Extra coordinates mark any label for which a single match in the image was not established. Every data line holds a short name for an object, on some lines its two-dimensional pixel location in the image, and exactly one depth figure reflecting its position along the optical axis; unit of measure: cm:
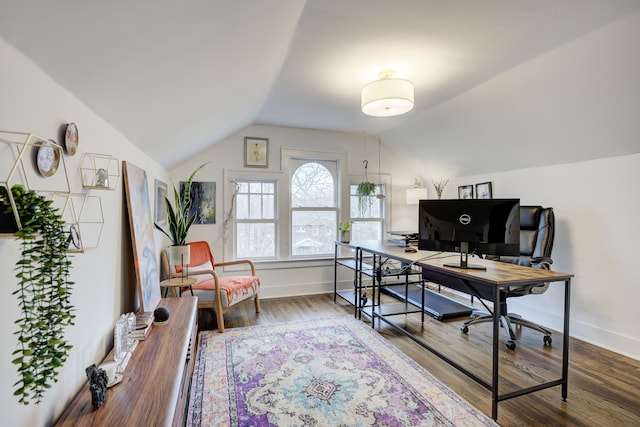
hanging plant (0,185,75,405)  72
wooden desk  183
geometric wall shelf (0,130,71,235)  81
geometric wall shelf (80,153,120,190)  135
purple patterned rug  184
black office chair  282
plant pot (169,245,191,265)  277
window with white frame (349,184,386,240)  482
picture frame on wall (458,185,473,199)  426
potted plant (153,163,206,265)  278
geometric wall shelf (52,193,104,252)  108
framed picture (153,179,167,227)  294
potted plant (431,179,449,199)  465
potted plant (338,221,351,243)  421
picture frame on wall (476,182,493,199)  396
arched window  455
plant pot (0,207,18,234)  71
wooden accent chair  309
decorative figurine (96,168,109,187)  136
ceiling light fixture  238
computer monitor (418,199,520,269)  215
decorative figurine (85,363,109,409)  117
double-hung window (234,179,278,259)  426
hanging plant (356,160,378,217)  467
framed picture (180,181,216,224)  396
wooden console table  112
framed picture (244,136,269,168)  418
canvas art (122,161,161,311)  191
